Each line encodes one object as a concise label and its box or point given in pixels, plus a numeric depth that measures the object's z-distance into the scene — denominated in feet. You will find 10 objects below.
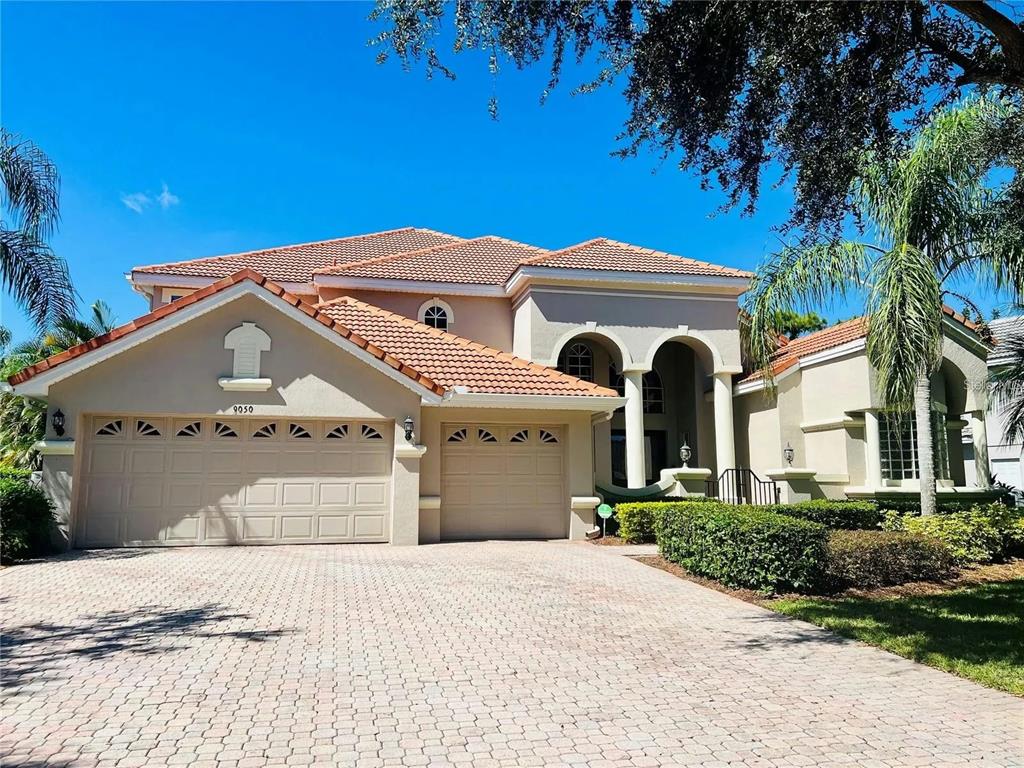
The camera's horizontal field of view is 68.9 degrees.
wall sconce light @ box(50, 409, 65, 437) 40.93
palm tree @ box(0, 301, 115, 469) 59.62
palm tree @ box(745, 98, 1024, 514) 43.21
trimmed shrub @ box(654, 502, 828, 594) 32.42
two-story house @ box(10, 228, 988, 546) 42.93
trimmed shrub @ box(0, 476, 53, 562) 36.60
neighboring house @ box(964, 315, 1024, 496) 90.48
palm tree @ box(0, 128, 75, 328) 41.16
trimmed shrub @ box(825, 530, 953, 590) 34.53
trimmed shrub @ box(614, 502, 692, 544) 48.80
